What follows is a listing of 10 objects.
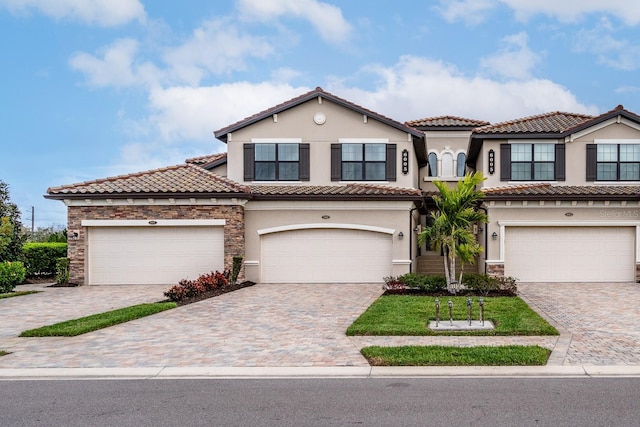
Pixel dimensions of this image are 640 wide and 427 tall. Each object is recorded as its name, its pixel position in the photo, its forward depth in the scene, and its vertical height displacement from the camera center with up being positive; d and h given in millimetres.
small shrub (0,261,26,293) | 18562 -2254
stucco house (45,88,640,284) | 20500 +234
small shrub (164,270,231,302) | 15874 -2378
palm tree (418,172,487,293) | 16984 -413
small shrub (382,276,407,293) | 17531 -2473
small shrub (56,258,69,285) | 20516 -2300
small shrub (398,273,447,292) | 17312 -2300
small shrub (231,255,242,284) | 19828 -2105
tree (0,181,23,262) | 21516 -781
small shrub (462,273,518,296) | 16859 -2299
